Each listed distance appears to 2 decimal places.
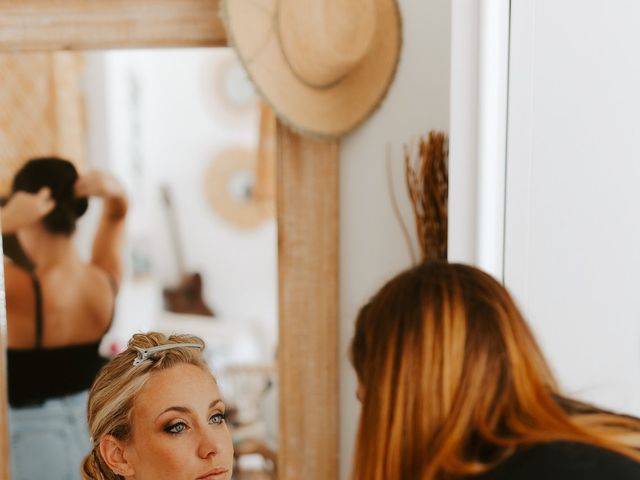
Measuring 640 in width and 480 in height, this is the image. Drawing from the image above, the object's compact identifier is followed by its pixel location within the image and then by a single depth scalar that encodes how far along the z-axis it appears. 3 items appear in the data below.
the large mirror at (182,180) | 2.35
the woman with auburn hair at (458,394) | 1.00
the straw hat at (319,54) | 1.80
